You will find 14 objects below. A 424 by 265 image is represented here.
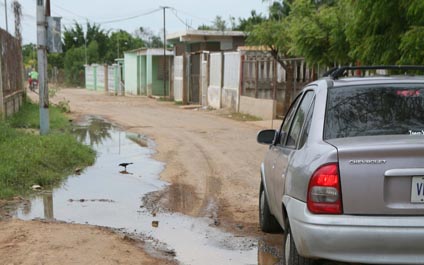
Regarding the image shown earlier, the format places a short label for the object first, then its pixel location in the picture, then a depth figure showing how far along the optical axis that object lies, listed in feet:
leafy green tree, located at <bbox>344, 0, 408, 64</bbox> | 25.91
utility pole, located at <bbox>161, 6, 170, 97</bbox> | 116.00
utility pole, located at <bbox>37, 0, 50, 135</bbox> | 41.88
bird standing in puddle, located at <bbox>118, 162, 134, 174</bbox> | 33.32
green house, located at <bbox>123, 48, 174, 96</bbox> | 118.42
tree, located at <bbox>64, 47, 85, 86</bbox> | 199.11
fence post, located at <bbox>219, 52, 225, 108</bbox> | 80.96
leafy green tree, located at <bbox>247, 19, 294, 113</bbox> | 59.93
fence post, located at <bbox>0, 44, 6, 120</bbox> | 44.82
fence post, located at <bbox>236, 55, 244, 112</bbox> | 73.46
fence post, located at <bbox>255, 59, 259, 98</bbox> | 70.79
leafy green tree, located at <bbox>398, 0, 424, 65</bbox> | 23.20
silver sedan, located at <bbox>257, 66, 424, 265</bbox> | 11.09
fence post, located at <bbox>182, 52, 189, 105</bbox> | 98.90
